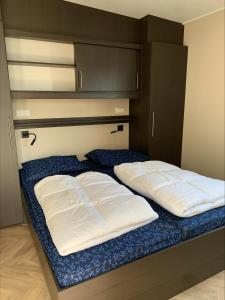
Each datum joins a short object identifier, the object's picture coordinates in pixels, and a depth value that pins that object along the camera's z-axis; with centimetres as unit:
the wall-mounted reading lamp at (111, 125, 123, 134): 322
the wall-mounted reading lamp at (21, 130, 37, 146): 263
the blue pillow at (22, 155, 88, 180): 237
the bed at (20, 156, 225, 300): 116
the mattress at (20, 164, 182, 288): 115
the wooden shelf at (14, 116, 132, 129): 261
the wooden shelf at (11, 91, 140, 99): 232
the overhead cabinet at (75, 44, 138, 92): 252
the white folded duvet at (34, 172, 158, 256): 127
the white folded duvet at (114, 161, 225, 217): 158
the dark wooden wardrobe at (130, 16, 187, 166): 276
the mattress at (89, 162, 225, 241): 147
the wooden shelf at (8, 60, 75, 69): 225
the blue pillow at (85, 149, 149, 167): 269
